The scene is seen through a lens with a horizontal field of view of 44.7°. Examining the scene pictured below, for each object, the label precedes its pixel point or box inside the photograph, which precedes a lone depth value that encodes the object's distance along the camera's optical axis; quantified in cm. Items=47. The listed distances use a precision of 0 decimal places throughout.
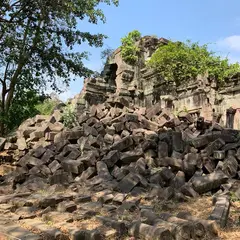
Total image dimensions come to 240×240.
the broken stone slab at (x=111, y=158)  601
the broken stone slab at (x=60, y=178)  578
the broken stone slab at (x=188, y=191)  465
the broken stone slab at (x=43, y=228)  294
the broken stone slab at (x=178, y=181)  504
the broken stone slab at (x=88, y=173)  583
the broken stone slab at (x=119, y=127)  747
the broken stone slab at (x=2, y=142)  867
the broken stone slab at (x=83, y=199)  446
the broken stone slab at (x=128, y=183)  498
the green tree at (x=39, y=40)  1123
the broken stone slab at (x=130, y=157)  607
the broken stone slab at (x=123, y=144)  656
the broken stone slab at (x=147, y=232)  279
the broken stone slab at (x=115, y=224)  315
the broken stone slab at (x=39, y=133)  829
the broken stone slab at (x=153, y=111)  837
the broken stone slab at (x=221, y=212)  330
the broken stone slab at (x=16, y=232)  294
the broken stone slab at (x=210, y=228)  305
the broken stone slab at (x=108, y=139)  710
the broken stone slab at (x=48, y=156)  669
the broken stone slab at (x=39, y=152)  699
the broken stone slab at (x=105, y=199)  443
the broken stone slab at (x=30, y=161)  669
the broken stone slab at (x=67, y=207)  401
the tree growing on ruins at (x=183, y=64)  1555
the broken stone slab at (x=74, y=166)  603
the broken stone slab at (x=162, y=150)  616
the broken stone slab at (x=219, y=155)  569
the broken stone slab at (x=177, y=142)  622
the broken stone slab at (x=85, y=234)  287
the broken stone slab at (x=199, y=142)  617
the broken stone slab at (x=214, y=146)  590
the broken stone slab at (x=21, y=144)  846
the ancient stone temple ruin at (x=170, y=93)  1138
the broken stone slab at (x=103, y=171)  561
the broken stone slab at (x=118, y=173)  547
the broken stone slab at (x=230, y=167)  527
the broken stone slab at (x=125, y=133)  720
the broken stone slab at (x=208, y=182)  475
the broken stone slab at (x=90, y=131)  739
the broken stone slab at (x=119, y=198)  437
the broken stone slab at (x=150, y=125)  763
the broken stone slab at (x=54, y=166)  628
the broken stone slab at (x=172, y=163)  559
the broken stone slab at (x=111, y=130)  741
